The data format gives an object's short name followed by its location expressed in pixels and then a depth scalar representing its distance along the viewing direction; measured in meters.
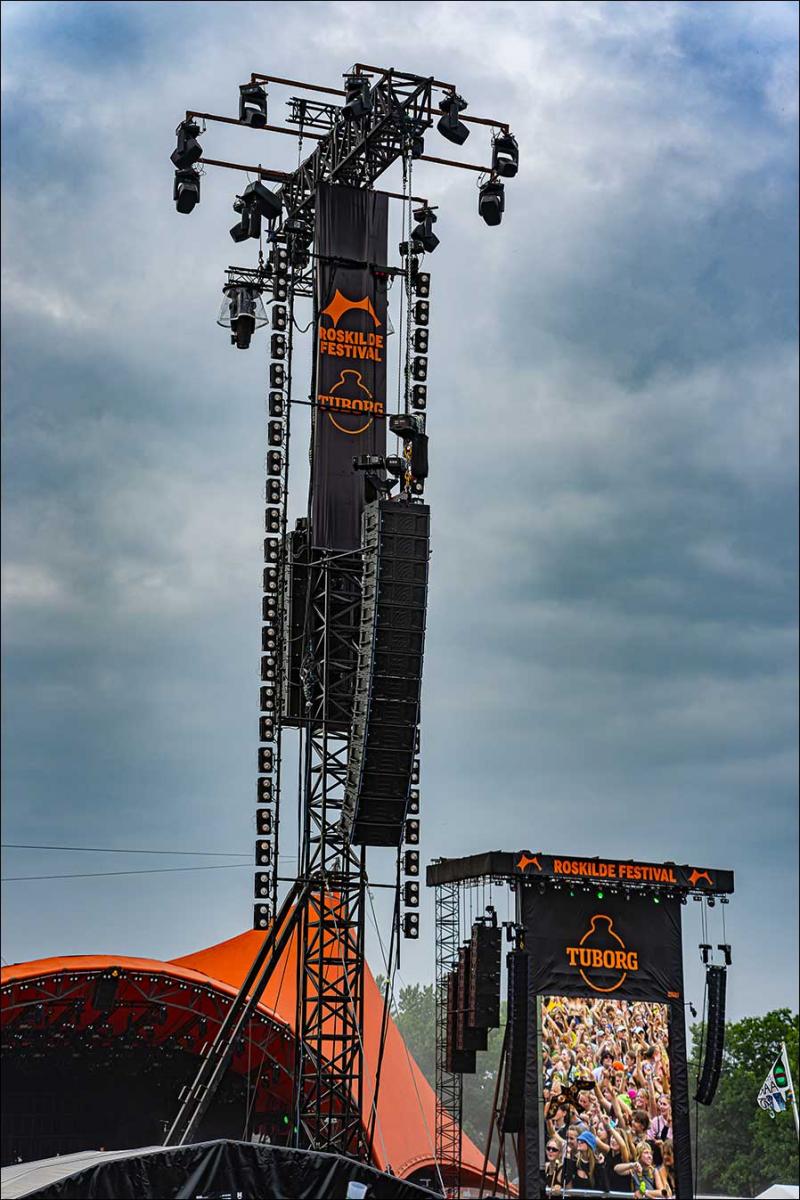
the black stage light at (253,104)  28.77
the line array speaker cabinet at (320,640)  28.78
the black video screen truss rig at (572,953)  33.31
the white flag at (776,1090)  36.56
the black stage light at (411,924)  29.34
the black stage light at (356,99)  27.70
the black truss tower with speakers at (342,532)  25.95
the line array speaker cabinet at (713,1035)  34.81
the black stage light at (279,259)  31.39
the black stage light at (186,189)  28.70
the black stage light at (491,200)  29.89
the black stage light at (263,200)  29.31
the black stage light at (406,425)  27.31
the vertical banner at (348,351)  29.48
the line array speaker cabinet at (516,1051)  32.12
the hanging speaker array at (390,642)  25.61
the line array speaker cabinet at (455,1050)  35.28
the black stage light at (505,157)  29.45
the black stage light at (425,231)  30.86
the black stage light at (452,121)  28.62
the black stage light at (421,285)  31.64
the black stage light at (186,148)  28.69
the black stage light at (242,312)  30.38
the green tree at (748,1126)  73.69
